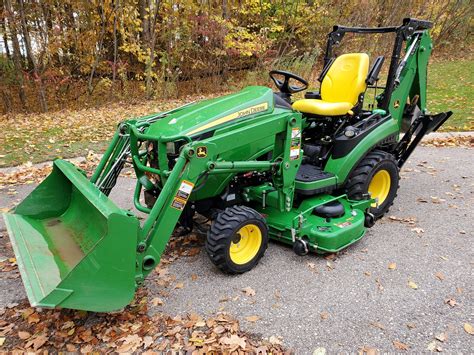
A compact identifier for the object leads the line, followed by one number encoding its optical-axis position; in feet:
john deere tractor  8.54
